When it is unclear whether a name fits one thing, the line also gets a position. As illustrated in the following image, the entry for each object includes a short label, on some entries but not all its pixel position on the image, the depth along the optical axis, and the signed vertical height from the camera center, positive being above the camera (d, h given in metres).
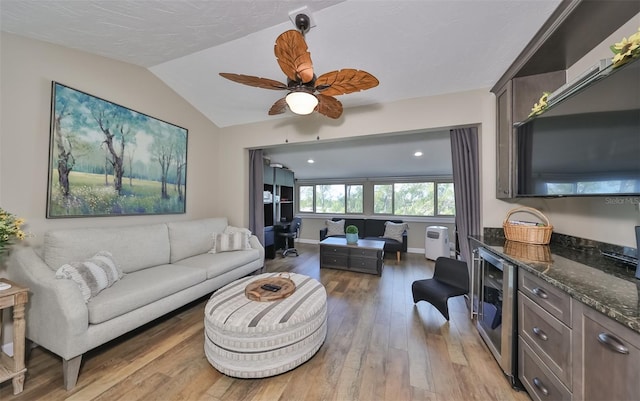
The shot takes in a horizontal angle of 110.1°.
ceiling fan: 1.41 +0.93
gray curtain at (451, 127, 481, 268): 2.52 +0.25
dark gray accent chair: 2.33 -0.90
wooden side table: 1.42 -0.89
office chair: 5.23 -0.74
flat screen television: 1.11 +0.40
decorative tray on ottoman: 1.90 -0.79
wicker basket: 1.92 -0.22
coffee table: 3.95 -0.96
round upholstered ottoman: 1.59 -0.98
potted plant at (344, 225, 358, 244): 4.25 -0.60
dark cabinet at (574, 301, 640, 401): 0.78 -0.59
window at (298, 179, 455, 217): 5.77 +0.17
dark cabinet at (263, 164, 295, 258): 5.02 +0.09
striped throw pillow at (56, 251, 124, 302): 1.68 -0.59
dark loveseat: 5.85 -0.62
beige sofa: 1.54 -0.74
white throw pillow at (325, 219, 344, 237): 5.85 -0.64
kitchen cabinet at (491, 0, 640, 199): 1.33 +1.15
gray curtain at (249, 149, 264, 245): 3.92 +0.13
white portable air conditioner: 4.80 -0.82
